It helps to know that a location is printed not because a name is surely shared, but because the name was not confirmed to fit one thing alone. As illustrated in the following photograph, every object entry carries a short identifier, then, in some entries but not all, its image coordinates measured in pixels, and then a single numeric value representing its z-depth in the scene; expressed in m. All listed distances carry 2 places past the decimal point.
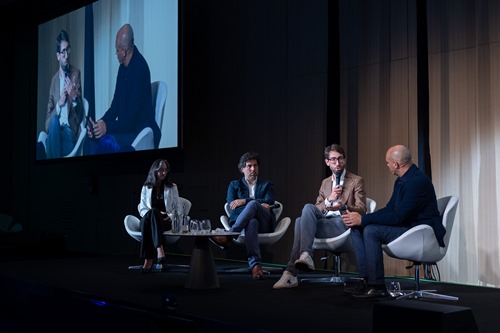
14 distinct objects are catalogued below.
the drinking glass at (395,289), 4.05
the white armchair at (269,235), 5.24
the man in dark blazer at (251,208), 5.14
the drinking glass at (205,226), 4.87
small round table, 4.62
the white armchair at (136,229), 5.93
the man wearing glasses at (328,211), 4.52
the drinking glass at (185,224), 4.92
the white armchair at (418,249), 3.94
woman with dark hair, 5.58
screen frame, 6.99
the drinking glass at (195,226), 4.90
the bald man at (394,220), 3.97
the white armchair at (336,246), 4.55
